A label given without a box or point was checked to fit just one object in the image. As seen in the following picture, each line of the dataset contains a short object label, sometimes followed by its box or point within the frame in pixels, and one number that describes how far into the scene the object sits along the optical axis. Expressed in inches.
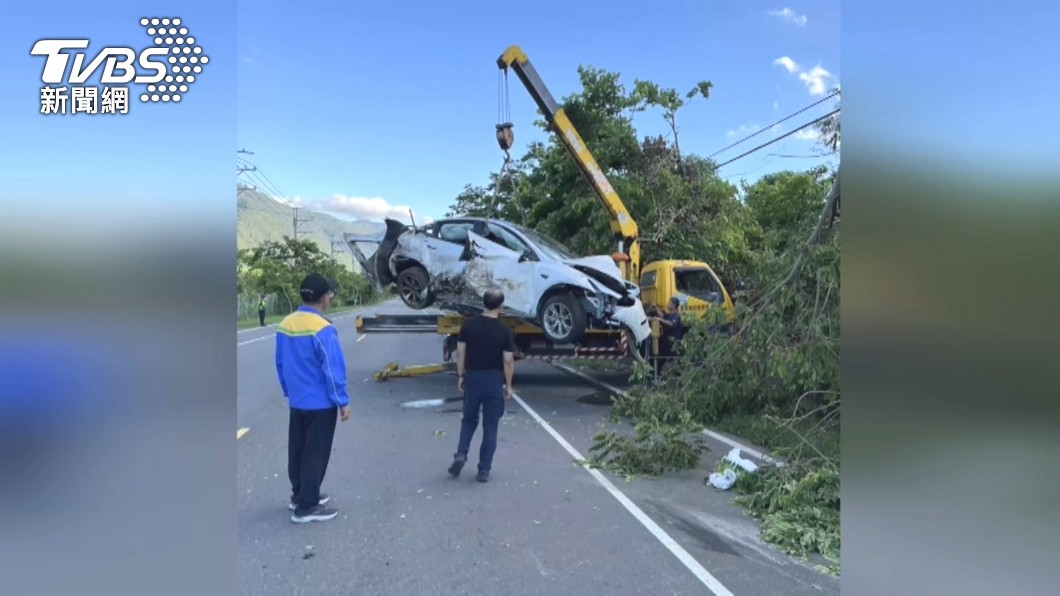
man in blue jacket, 176.6
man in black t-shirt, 225.9
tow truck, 422.0
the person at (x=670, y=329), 421.1
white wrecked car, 394.0
